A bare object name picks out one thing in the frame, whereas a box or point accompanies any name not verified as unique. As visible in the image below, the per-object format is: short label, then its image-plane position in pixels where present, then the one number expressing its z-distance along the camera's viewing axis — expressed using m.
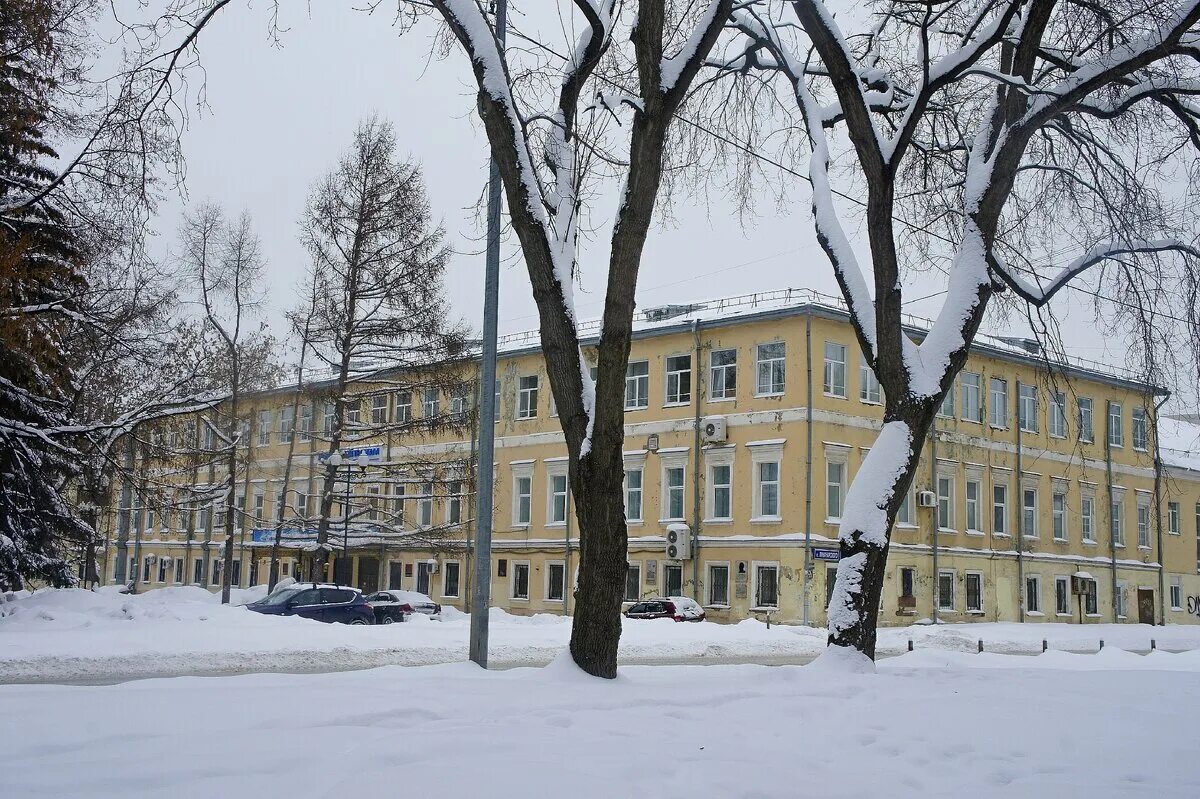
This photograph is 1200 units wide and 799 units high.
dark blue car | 30.05
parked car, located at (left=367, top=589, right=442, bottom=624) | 36.31
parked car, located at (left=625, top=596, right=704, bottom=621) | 36.84
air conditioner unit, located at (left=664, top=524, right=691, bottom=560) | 41.09
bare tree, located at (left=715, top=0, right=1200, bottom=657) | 12.33
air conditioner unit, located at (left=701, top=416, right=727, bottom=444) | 40.97
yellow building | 39.44
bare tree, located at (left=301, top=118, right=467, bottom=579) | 35.47
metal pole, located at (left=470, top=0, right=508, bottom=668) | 12.63
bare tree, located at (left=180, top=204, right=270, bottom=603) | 38.94
